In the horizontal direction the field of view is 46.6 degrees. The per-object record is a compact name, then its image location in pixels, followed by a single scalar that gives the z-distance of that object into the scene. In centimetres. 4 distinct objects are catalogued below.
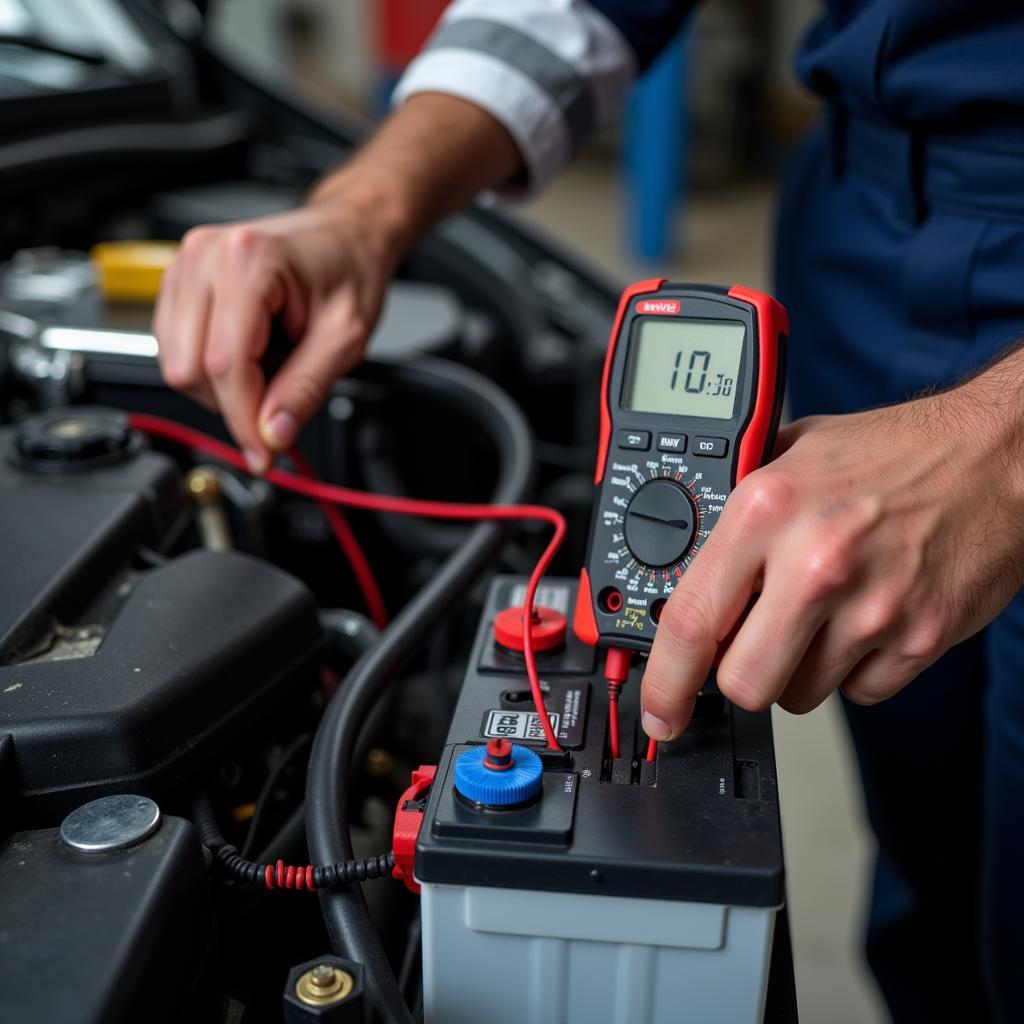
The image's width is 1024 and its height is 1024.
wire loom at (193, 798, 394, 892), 49
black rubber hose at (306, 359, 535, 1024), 48
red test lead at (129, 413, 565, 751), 57
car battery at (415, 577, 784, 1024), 44
